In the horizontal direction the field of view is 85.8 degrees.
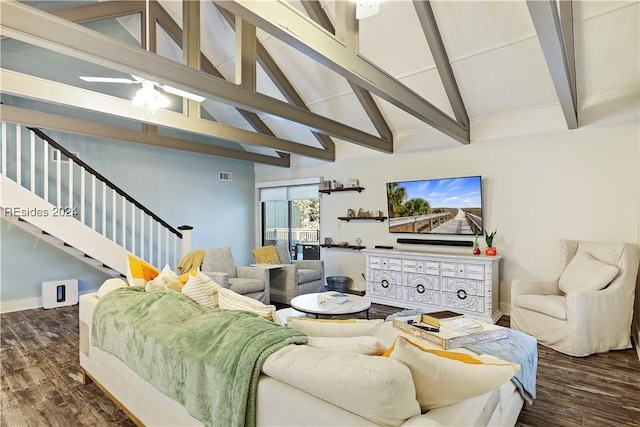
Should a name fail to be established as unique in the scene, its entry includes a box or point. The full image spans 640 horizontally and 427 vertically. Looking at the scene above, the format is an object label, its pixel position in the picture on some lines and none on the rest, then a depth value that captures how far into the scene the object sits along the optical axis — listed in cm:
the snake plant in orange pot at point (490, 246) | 460
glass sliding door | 711
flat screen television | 491
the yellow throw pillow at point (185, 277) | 264
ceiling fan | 314
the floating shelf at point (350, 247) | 615
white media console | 442
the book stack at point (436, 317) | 252
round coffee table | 329
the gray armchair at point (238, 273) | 453
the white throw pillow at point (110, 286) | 263
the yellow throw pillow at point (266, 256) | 543
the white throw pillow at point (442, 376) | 119
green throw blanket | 141
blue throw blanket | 209
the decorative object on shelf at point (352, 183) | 630
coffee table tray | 225
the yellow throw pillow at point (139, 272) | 279
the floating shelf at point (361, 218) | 598
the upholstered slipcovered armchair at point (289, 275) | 509
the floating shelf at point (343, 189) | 624
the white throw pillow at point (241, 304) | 204
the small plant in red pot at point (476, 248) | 479
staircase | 433
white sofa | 108
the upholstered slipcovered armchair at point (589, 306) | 333
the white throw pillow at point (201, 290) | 222
